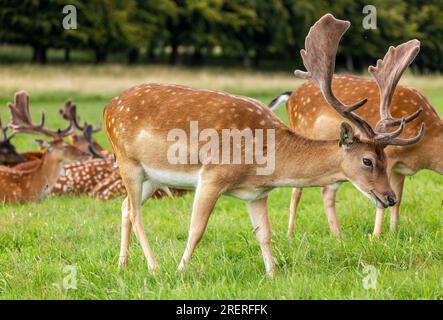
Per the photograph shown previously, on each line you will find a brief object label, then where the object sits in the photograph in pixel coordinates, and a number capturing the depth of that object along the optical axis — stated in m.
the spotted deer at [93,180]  7.89
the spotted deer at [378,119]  5.48
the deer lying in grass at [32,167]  7.65
